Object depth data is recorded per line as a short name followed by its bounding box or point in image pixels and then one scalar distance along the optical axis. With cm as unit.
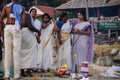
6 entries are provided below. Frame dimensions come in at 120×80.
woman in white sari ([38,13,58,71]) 923
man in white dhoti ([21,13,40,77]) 820
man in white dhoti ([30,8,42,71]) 875
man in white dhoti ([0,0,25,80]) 724
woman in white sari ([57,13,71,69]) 927
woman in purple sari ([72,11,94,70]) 887
